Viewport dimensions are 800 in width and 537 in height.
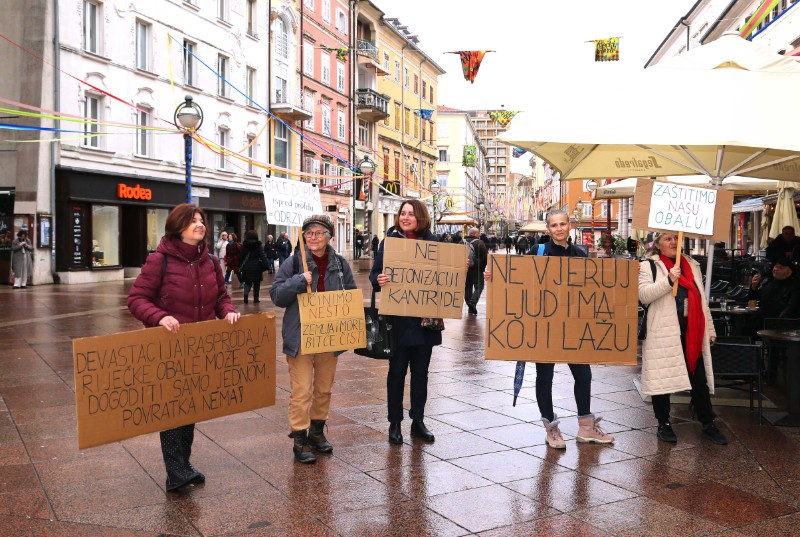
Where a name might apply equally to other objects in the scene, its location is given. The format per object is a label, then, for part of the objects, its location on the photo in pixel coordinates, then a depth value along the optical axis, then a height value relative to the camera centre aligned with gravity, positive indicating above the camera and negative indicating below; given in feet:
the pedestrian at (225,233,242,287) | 69.00 -3.71
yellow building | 183.93 +24.77
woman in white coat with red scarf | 20.03 -2.87
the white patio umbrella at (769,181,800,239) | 49.11 +1.39
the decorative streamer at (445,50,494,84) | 81.71 +16.71
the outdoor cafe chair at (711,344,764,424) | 22.13 -3.73
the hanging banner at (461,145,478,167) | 227.65 +18.99
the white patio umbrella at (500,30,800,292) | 20.59 +3.24
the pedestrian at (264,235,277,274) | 89.45 -3.89
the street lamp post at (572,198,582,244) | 194.29 +0.76
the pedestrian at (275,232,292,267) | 95.76 -3.77
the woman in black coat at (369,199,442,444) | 20.20 -3.40
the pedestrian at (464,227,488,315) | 53.16 -3.87
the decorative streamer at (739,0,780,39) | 31.01 +8.68
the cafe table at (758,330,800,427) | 22.09 -4.23
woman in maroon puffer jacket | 16.17 -1.57
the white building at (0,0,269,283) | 78.59 +10.58
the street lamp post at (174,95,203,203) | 46.16 +5.51
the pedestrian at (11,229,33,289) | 72.28 -4.64
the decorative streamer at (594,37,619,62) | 75.36 +16.99
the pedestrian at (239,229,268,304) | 57.41 -3.43
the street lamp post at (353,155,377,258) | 99.25 +6.26
